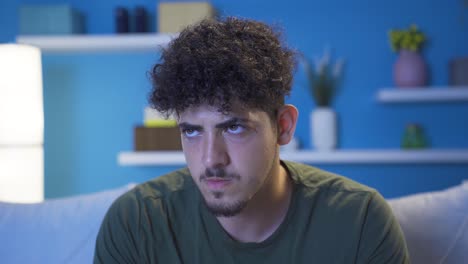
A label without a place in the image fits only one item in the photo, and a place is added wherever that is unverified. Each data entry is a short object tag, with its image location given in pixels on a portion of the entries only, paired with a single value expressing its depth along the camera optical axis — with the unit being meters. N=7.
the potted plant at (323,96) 2.83
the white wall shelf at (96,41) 2.80
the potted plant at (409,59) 2.74
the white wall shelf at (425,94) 2.69
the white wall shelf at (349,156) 2.68
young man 1.06
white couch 1.29
